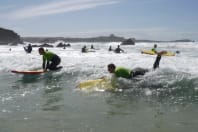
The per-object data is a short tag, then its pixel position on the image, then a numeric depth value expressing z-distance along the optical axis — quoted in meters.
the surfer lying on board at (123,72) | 13.17
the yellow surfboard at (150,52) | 32.81
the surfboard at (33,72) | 18.22
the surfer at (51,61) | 18.06
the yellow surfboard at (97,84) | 13.03
